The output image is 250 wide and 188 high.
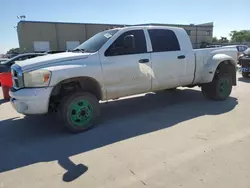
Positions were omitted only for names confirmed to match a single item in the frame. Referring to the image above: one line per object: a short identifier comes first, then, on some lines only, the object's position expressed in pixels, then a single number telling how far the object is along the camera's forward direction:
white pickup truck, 4.09
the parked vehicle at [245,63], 11.06
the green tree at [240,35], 90.65
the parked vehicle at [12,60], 8.46
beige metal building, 33.88
